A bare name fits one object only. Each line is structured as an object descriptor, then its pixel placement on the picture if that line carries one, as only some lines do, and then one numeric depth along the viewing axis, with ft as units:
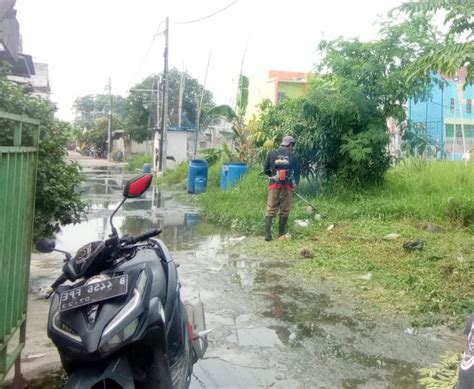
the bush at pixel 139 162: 100.78
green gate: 8.74
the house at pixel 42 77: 108.47
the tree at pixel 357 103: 35.32
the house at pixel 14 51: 44.73
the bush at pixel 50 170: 15.45
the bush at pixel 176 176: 68.17
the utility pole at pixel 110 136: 149.28
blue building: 54.66
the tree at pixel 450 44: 16.58
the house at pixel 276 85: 108.06
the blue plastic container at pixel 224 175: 48.14
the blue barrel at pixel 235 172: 46.75
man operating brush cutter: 28.07
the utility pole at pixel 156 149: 79.05
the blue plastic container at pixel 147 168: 79.52
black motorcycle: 7.11
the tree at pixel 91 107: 197.10
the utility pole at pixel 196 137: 73.87
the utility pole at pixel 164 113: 71.61
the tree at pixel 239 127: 53.16
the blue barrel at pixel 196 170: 53.01
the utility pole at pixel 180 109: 98.48
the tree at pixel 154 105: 121.39
